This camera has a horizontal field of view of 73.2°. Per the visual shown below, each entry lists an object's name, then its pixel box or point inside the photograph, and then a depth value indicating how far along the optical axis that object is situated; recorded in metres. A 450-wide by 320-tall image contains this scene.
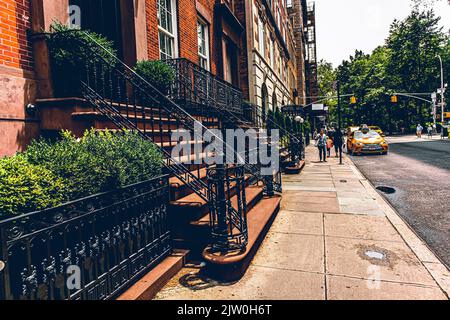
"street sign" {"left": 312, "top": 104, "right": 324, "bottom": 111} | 44.47
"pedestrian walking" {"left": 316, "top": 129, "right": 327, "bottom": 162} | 18.08
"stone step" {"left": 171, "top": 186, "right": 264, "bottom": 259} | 4.32
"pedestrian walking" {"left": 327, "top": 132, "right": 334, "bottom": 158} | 19.77
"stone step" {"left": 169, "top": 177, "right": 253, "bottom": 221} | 4.40
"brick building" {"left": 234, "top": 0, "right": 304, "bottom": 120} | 16.02
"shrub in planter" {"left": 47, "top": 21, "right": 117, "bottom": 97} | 4.93
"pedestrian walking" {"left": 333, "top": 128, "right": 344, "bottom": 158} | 17.80
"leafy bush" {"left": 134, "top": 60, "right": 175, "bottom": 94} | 6.84
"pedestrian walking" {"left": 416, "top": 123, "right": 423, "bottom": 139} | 39.73
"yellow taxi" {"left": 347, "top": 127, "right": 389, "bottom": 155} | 20.11
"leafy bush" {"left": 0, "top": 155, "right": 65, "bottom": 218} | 2.47
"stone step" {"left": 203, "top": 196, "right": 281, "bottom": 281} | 3.78
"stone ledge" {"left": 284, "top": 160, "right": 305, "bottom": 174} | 12.94
